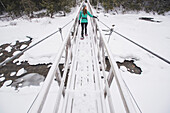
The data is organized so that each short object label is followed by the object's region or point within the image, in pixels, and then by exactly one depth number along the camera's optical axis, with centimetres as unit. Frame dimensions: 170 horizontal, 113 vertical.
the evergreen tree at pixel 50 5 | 1171
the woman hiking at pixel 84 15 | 353
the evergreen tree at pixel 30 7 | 1211
